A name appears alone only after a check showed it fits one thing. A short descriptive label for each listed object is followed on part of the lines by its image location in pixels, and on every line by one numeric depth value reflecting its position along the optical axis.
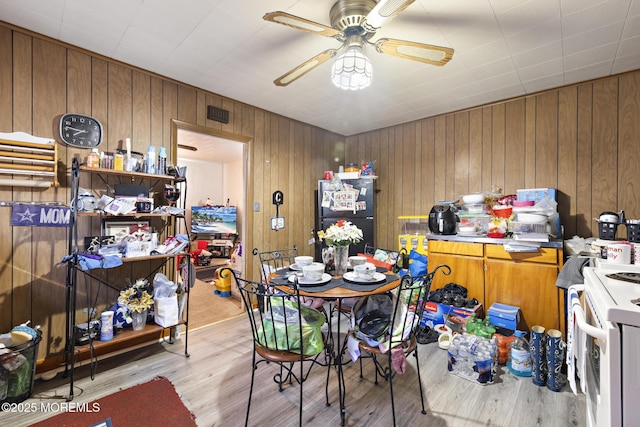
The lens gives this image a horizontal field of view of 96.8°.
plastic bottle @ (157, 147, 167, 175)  2.54
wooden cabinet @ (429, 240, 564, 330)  2.50
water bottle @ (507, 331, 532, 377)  2.13
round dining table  1.60
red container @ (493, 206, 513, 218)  2.85
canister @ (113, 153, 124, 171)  2.32
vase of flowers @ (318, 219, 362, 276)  2.04
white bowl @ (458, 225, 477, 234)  3.03
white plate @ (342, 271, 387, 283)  1.82
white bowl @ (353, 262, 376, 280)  1.84
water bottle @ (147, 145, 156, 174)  2.48
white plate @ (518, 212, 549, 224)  2.53
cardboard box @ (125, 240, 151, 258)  2.26
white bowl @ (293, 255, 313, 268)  2.13
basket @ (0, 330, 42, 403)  1.74
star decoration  1.83
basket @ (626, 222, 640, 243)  1.70
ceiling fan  1.45
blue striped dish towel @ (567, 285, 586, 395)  1.08
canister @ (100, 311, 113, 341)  2.18
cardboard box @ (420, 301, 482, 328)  2.70
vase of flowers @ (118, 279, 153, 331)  2.31
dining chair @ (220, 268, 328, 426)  1.52
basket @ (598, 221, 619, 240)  2.05
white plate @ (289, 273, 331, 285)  1.78
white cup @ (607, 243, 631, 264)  1.64
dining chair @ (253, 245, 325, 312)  2.29
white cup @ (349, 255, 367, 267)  2.18
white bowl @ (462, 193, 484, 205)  3.13
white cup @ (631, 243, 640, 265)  1.61
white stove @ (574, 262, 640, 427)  0.81
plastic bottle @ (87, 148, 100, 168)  2.18
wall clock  2.22
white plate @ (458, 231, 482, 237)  2.99
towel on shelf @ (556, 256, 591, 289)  2.03
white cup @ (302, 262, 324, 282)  1.78
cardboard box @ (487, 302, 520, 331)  2.50
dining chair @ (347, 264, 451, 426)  1.62
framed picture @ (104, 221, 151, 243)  2.40
